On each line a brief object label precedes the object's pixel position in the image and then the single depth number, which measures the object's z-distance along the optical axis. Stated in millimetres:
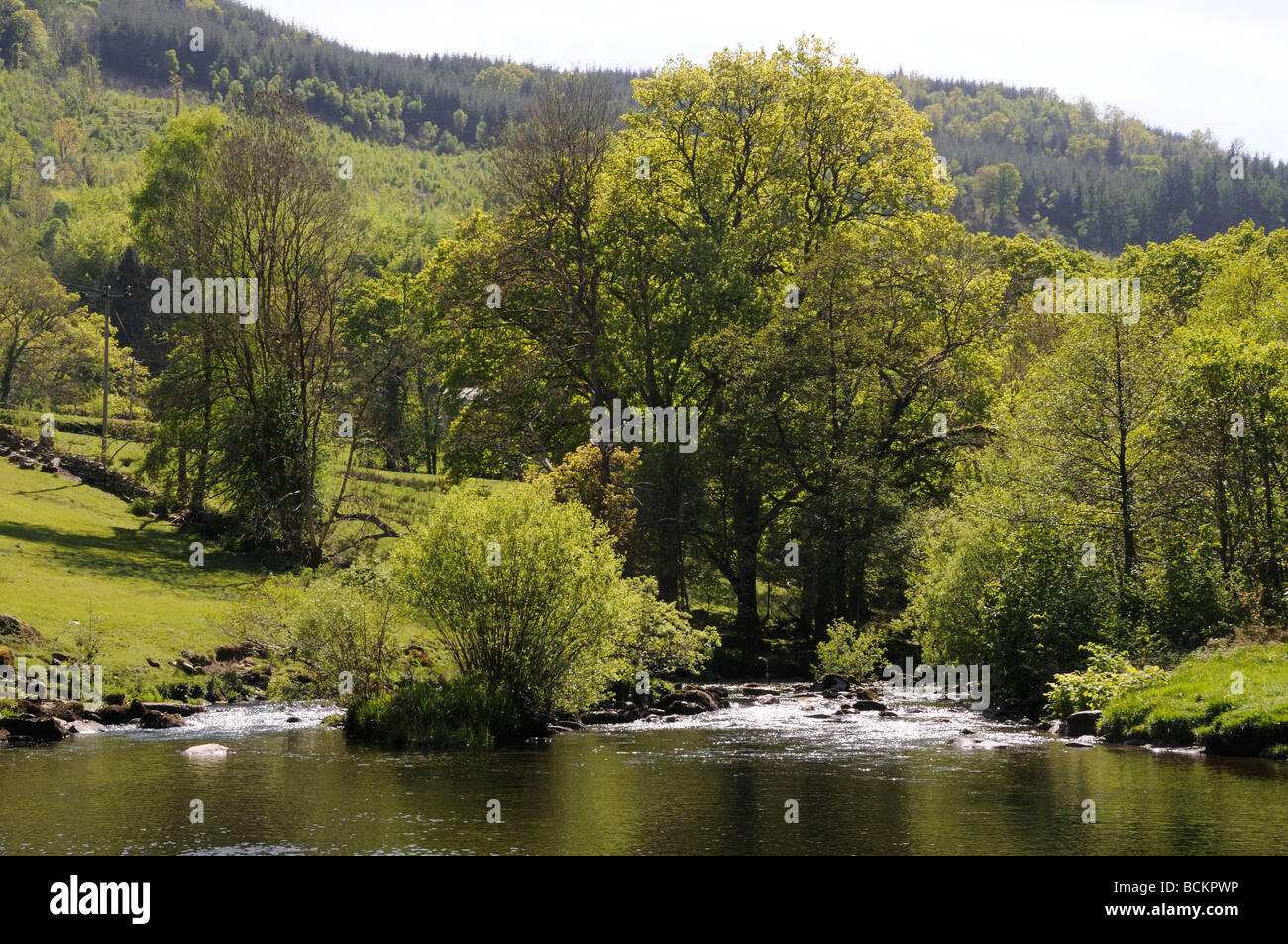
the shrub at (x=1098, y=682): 31203
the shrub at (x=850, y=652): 47750
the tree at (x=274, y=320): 54875
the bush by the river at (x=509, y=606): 30094
